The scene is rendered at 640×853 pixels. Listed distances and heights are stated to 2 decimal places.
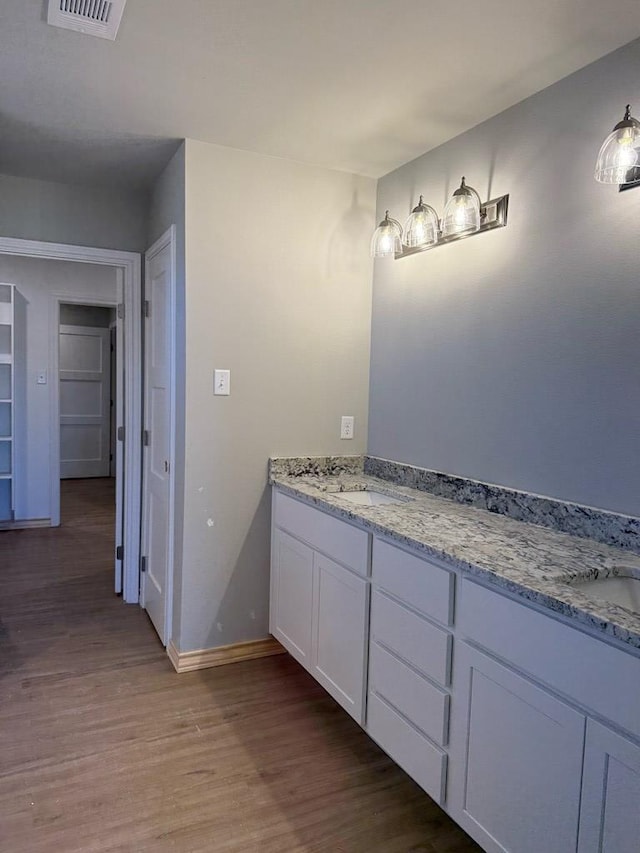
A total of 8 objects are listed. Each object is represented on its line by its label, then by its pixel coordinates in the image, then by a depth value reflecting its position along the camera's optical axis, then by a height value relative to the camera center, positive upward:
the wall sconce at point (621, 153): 1.53 +0.67
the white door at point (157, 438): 2.81 -0.28
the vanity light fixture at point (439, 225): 2.11 +0.68
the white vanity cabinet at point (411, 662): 1.59 -0.81
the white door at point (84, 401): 7.68 -0.24
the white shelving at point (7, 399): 4.90 -0.16
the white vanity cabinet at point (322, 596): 2.00 -0.81
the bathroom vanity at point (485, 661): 1.13 -0.68
